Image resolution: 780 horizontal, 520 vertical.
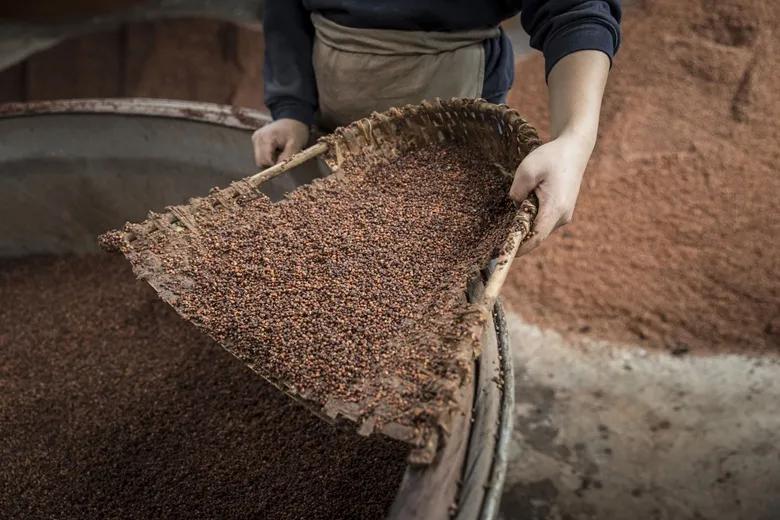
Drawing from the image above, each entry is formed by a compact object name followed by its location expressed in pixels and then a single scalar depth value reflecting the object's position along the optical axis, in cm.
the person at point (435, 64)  95
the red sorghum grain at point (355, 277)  81
